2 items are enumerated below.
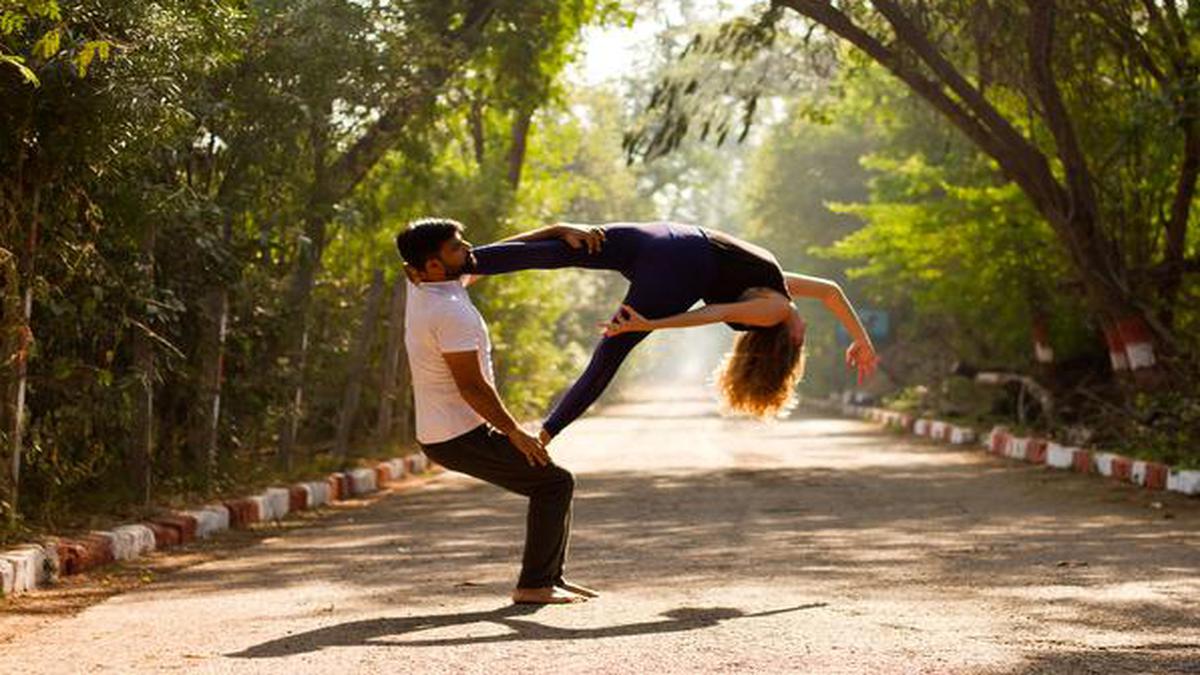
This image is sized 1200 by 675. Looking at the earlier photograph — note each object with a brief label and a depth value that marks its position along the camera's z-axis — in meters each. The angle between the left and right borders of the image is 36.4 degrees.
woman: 8.27
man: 7.79
